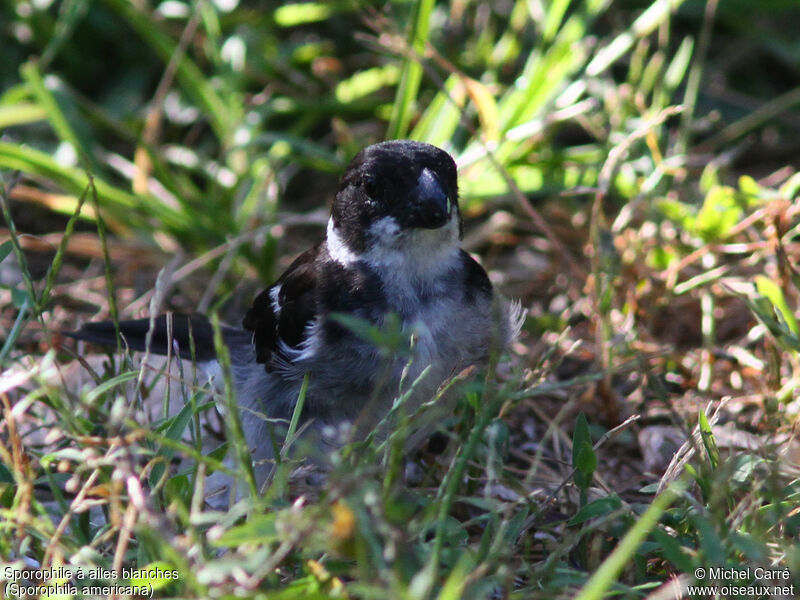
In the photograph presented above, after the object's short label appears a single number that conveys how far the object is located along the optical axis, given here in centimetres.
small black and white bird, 491
